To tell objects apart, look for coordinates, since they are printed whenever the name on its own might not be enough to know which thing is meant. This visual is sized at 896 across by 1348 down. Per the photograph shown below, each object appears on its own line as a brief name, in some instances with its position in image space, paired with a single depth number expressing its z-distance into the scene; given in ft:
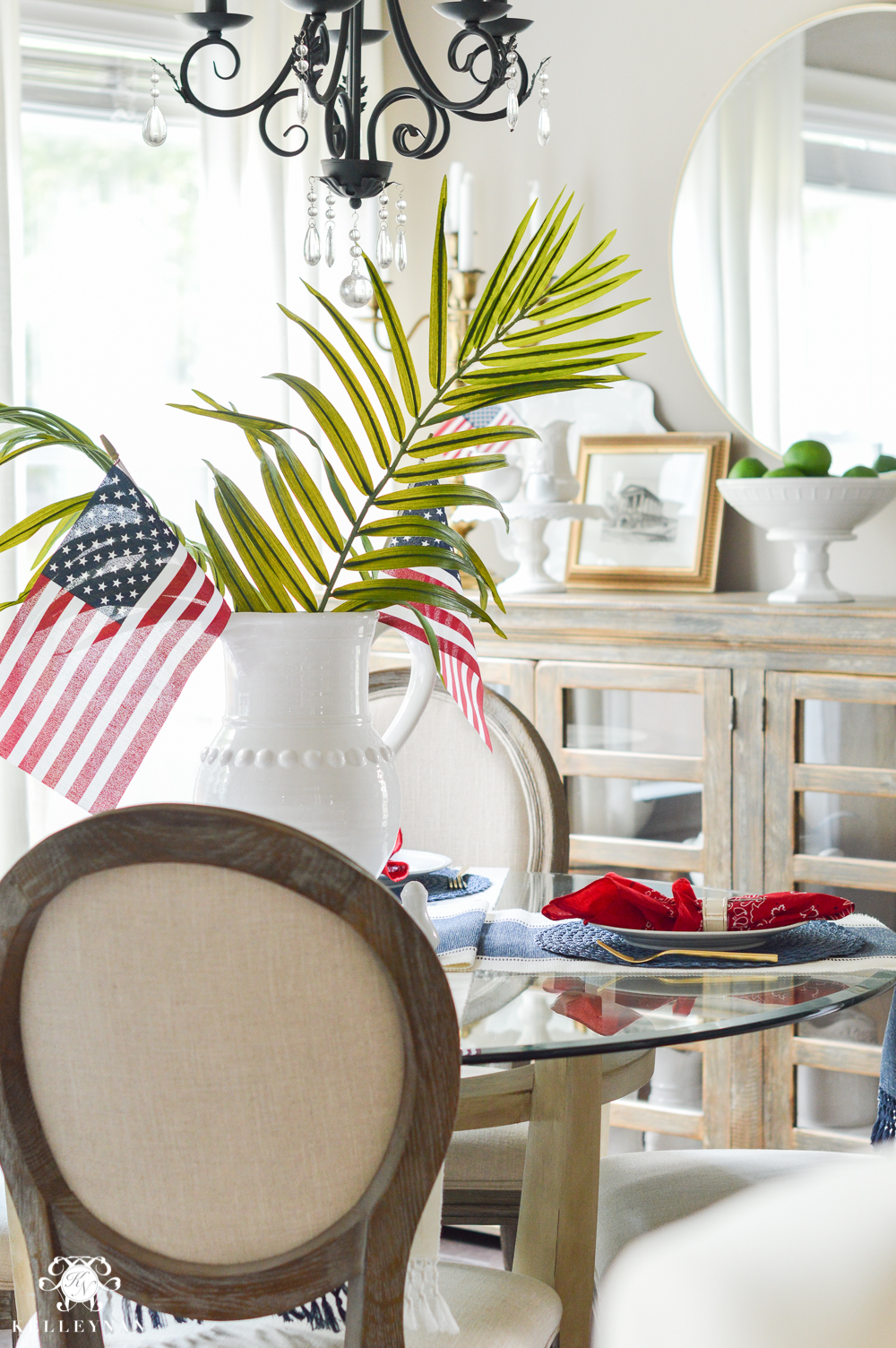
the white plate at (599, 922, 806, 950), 15.08
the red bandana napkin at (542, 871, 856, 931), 15.26
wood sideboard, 18.03
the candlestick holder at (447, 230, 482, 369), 21.01
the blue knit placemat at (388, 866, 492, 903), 16.12
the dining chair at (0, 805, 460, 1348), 11.58
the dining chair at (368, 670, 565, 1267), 17.14
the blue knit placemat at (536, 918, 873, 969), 15.09
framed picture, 19.89
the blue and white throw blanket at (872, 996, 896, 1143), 15.54
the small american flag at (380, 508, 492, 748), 16.13
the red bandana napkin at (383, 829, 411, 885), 16.06
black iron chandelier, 15.47
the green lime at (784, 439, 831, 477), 18.85
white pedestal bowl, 18.66
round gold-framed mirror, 19.32
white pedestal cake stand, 19.82
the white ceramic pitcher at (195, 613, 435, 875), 14.92
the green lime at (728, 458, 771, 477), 19.00
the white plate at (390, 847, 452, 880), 16.22
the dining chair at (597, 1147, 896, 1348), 2.55
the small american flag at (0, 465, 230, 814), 14.98
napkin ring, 15.23
